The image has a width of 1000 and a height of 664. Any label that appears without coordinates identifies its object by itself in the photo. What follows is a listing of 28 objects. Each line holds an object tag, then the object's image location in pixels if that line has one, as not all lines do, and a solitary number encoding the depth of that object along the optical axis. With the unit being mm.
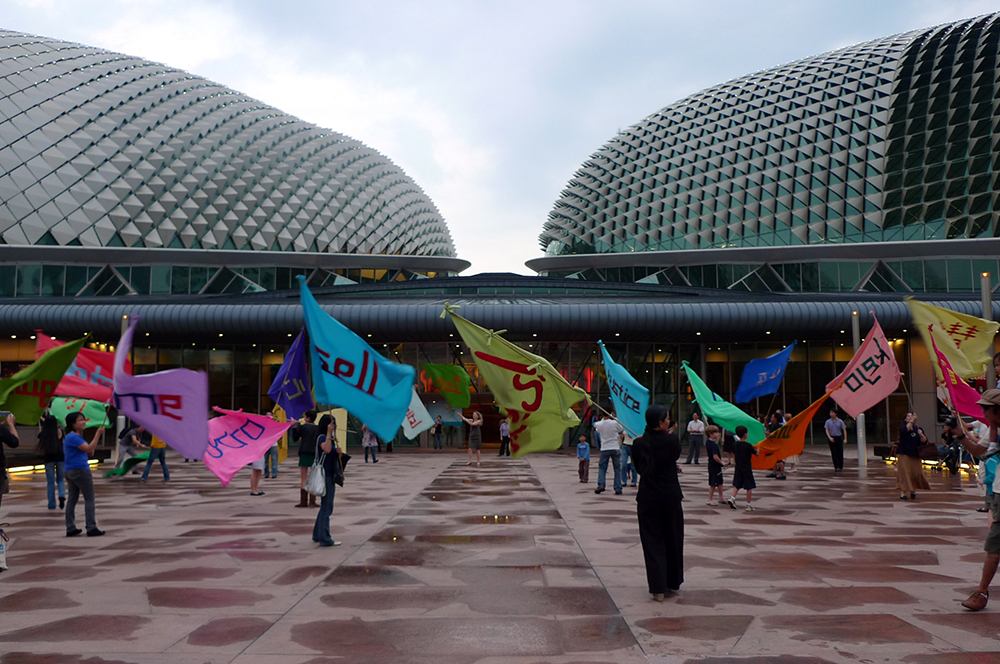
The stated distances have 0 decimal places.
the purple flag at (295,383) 16188
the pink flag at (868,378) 15352
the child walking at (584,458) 18172
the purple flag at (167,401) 9633
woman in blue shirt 10648
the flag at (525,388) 10195
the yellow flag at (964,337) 14117
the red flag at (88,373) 15023
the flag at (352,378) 9297
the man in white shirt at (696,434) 23641
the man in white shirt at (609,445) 15547
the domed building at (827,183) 39562
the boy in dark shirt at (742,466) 13453
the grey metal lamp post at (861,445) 22641
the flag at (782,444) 15117
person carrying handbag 9836
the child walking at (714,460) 13680
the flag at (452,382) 14594
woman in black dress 7141
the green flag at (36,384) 10867
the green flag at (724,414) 14266
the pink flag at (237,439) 13789
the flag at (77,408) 17230
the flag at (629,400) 11031
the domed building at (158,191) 38250
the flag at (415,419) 14006
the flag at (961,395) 12289
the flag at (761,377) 19281
